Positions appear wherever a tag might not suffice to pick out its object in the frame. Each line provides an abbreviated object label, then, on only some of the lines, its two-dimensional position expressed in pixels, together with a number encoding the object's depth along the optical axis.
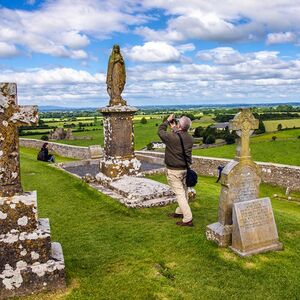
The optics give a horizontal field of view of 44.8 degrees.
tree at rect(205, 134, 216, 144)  49.47
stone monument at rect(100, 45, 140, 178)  12.38
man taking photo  7.42
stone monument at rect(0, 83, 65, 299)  4.86
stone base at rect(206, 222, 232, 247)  6.58
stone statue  12.54
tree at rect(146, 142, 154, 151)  45.21
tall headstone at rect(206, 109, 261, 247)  6.66
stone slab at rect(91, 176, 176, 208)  9.51
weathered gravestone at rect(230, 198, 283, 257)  6.32
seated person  20.73
